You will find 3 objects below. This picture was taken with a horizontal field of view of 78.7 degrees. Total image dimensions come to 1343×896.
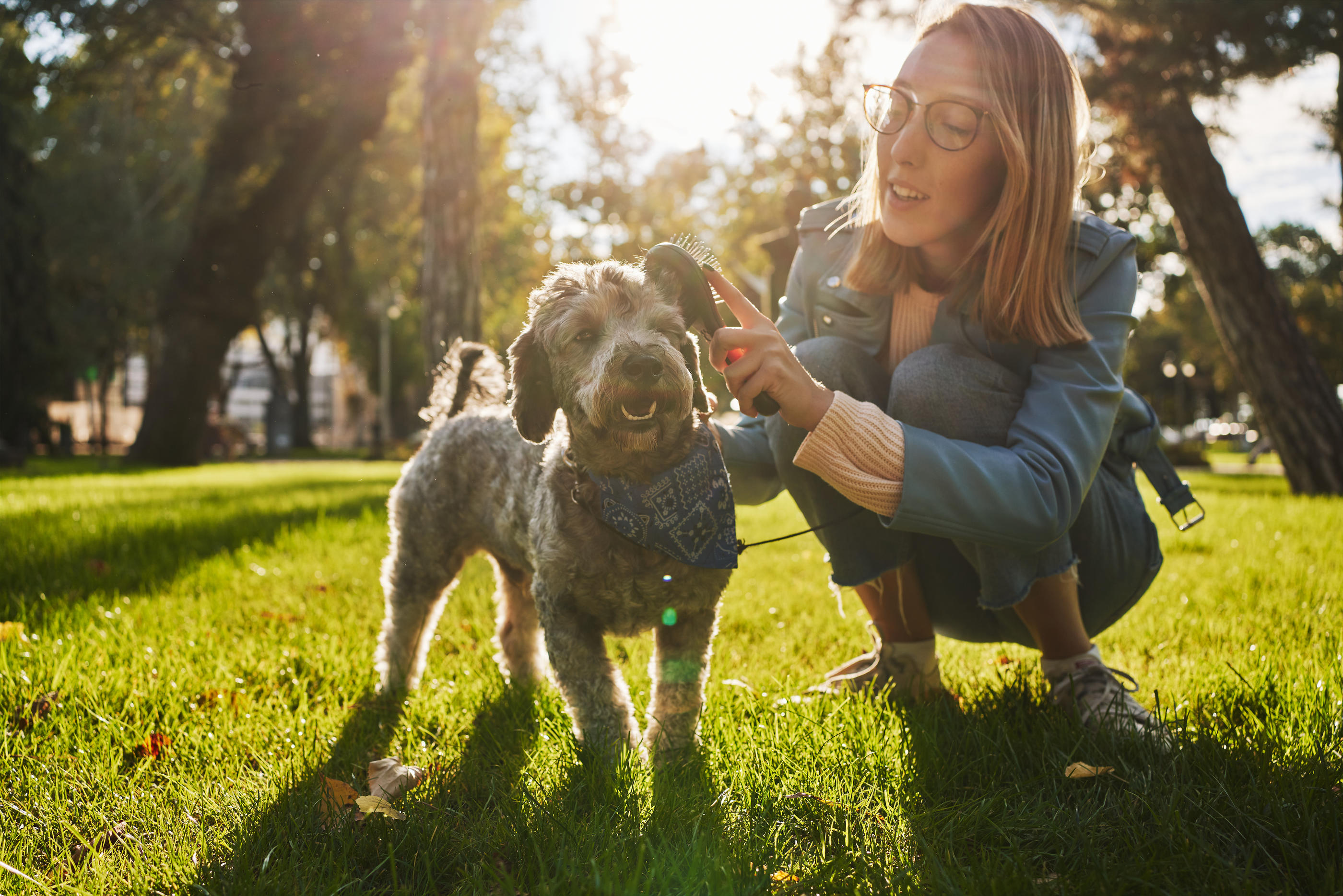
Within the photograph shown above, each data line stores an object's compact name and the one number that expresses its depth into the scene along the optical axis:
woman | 2.31
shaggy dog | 2.64
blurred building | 33.41
